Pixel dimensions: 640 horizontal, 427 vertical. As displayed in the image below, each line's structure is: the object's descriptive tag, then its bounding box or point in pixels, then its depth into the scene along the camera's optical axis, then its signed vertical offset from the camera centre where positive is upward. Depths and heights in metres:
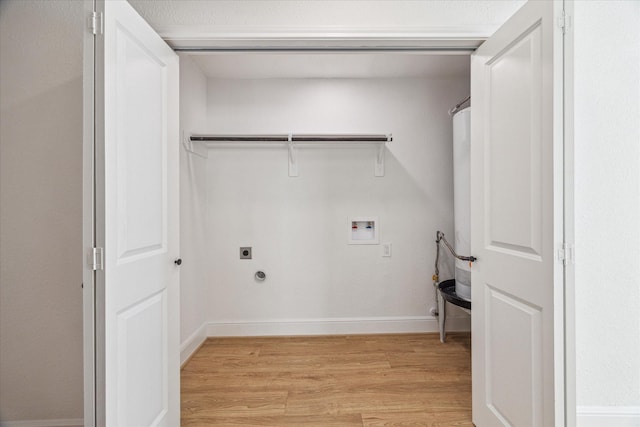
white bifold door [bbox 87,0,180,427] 1.21 -0.03
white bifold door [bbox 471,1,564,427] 1.26 -0.04
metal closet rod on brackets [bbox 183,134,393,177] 2.83 +0.61
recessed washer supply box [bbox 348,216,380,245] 3.18 -0.19
